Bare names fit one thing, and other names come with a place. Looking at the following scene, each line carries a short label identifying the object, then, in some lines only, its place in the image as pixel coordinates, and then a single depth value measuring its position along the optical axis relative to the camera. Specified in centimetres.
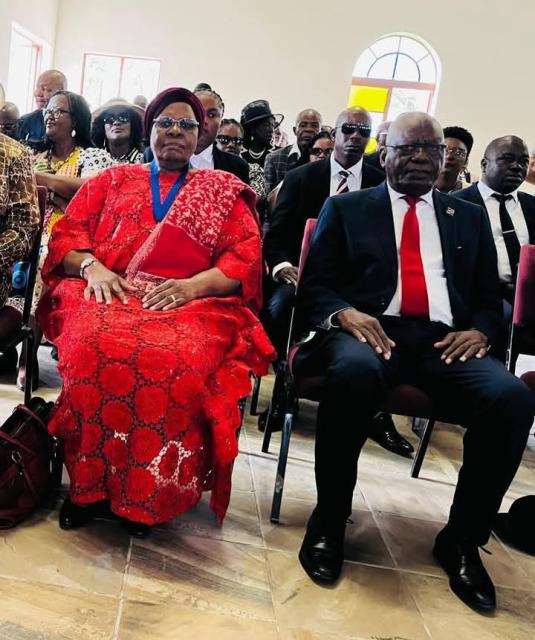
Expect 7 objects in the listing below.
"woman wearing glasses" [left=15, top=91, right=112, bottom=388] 293
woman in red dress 164
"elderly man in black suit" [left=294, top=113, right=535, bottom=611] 170
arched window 968
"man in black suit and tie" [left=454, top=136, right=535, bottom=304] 305
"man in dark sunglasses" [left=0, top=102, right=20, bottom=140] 444
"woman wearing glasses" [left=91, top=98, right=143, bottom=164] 340
